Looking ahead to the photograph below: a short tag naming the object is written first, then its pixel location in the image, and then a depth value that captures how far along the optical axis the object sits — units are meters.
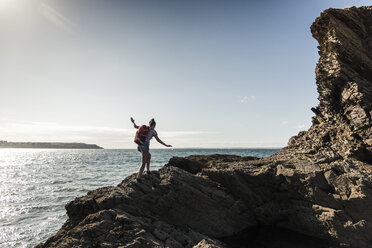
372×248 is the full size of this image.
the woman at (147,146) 9.89
